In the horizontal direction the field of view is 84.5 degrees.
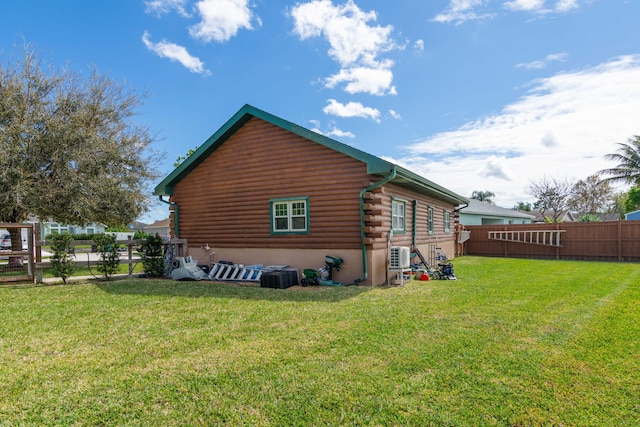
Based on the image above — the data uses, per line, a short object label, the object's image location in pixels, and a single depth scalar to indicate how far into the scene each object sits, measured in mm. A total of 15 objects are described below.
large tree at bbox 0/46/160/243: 12570
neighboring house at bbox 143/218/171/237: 52619
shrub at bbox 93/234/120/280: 9922
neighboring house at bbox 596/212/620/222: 45809
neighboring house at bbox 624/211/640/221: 27269
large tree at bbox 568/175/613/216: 40188
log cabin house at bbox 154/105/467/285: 9055
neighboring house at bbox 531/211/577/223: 43750
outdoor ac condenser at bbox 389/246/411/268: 9078
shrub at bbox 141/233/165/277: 11086
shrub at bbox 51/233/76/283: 9477
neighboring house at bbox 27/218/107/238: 39953
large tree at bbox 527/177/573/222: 38406
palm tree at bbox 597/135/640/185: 27884
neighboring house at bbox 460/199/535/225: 24878
